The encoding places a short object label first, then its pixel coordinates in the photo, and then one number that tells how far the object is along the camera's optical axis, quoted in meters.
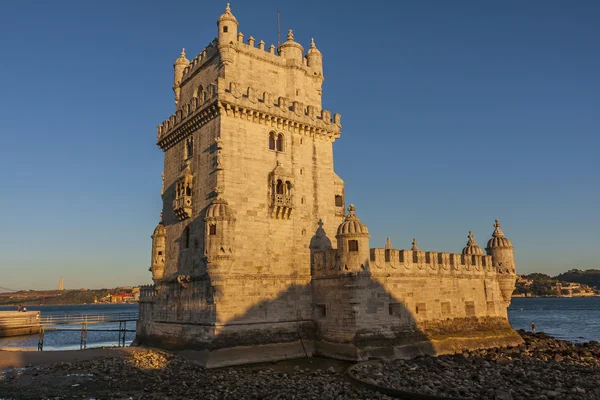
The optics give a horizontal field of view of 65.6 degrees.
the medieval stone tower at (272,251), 25.73
